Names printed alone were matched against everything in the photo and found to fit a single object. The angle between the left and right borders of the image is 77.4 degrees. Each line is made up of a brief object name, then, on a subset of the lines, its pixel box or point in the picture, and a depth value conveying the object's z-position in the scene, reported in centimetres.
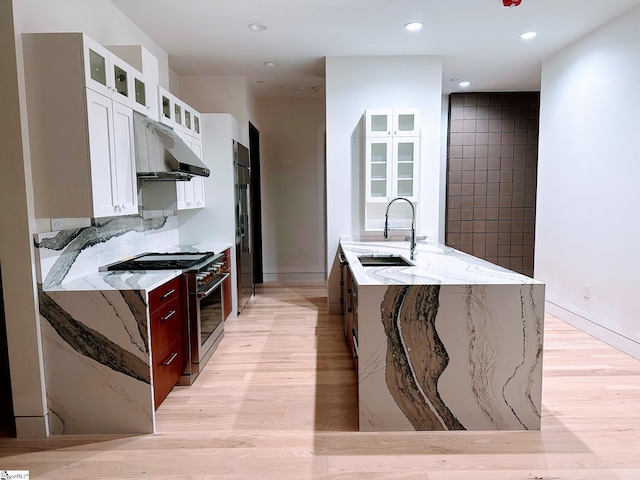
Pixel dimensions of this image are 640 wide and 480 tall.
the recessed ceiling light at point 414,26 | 349
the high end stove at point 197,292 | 288
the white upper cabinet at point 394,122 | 412
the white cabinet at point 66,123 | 211
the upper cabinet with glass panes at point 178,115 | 330
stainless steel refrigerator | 455
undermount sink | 334
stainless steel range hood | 278
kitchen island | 218
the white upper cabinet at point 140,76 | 277
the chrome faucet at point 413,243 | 326
